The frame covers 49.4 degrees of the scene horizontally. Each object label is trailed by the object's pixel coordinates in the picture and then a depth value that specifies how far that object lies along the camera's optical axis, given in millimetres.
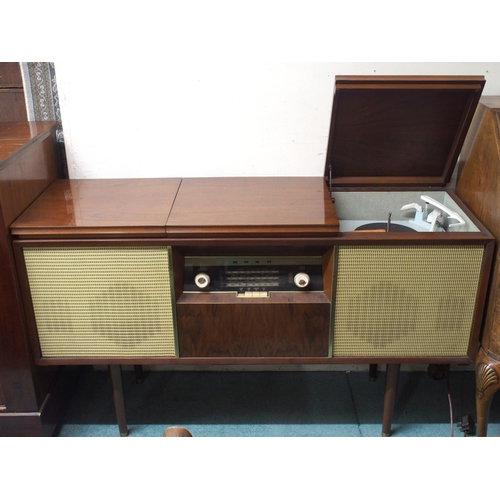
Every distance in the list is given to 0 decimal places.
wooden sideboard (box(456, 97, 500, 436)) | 1413
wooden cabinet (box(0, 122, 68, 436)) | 1395
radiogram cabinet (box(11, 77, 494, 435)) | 1408
